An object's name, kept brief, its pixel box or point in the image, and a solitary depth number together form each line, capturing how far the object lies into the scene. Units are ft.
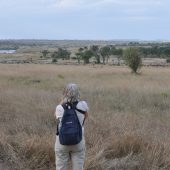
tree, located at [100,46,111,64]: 309.01
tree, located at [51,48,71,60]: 333.01
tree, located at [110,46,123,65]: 314.47
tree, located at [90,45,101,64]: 275.08
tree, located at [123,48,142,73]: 144.15
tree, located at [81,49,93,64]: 258.78
